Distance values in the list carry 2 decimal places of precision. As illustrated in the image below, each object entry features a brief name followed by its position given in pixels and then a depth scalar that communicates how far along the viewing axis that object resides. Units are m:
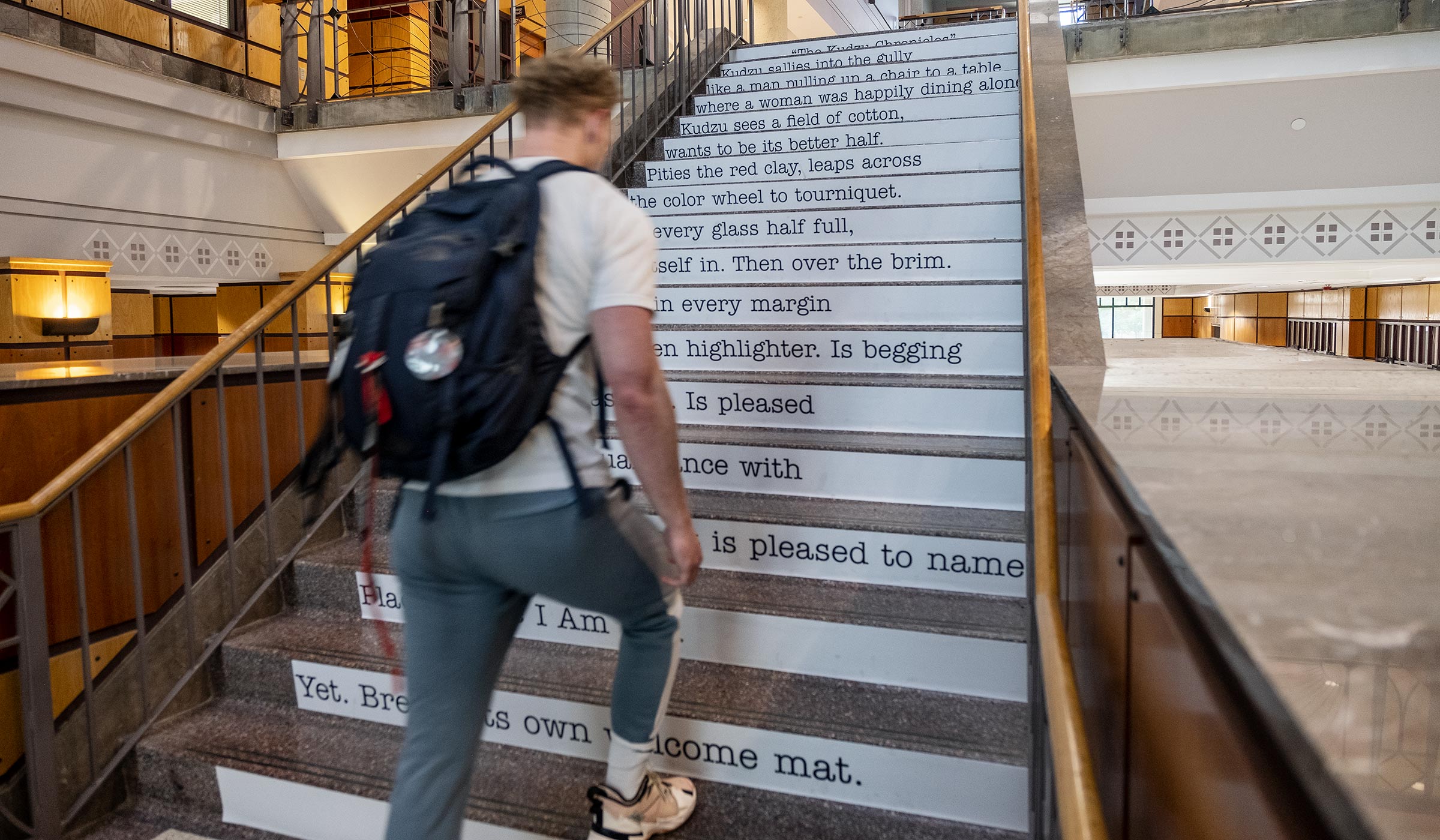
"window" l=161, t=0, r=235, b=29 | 8.52
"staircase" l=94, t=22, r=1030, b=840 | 2.11
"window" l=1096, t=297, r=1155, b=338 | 24.12
